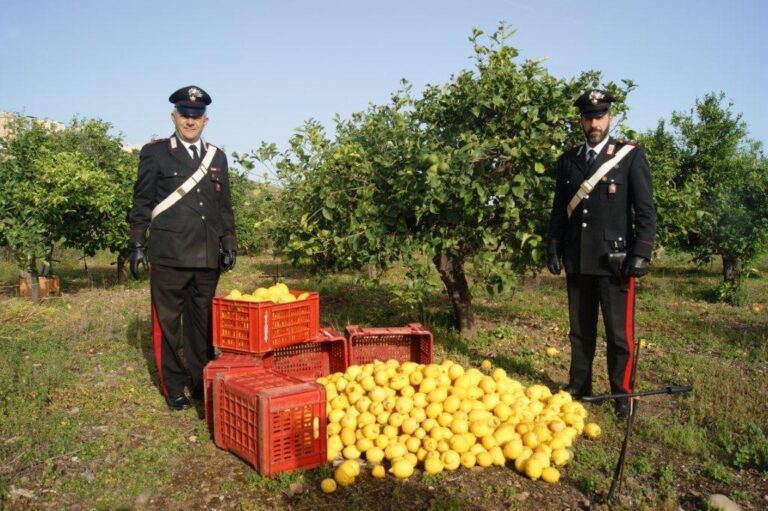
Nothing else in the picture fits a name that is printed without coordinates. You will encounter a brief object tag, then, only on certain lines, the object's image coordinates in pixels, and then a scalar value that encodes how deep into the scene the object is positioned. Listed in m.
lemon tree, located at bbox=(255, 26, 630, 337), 5.45
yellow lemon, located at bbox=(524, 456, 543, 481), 3.69
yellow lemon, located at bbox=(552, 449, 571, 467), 3.87
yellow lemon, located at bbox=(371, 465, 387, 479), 3.73
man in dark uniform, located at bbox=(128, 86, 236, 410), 4.83
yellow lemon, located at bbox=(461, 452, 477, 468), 3.84
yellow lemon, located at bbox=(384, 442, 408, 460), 3.86
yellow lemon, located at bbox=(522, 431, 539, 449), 3.95
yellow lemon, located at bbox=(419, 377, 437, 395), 4.43
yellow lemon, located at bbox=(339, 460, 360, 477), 3.68
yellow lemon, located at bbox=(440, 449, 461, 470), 3.79
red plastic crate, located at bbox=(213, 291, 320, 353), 4.61
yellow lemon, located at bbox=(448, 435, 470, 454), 3.89
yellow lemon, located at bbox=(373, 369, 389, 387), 4.63
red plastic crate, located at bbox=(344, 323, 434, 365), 5.61
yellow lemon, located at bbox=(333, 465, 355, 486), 3.64
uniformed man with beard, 4.58
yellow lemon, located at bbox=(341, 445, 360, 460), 3.98
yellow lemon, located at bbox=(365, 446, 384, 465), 3.90
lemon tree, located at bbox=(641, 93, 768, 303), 8.40
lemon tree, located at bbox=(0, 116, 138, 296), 10.19
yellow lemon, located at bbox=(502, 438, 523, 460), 3.86
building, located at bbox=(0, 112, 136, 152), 13.40
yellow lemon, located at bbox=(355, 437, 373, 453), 3.99
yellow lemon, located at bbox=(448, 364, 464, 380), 4.66
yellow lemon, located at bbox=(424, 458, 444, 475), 3.75
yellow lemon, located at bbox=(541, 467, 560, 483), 3.70
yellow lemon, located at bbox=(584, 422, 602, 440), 4.32
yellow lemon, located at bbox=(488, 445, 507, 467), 3.87
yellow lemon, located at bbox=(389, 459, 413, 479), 3.71
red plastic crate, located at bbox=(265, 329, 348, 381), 5.27
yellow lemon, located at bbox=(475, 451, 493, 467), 3.85
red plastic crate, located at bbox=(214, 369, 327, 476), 3.71
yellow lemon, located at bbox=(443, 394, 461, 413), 4.21
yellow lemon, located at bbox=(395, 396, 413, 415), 4.22
